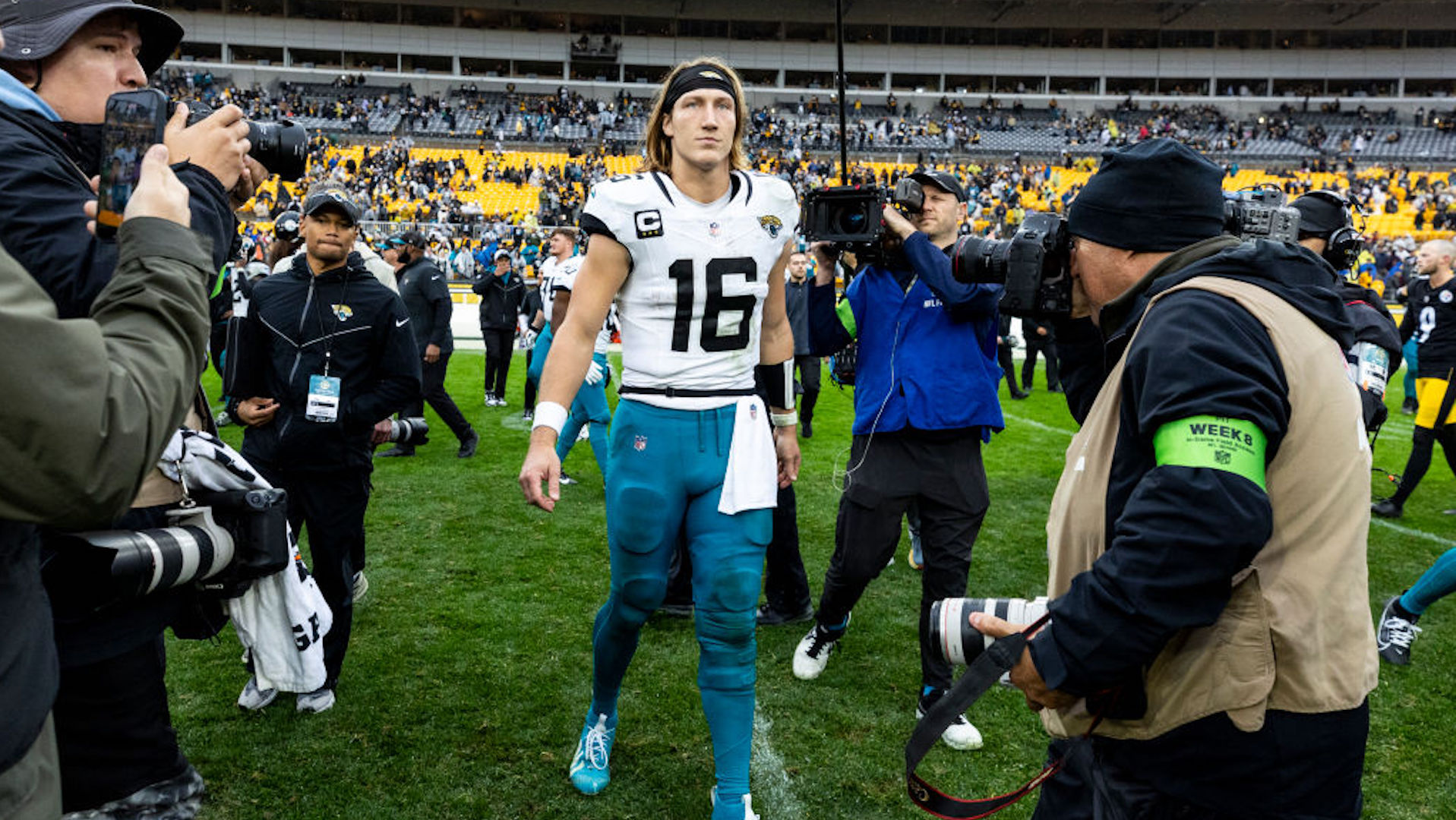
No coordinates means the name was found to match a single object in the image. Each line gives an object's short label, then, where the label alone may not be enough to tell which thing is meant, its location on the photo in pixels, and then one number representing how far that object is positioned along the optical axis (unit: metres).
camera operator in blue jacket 3.65
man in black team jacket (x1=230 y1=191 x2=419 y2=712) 3.77
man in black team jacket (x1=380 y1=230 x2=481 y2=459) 8.62
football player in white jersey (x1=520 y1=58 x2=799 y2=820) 2.92
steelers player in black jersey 6.89
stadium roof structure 49.09
